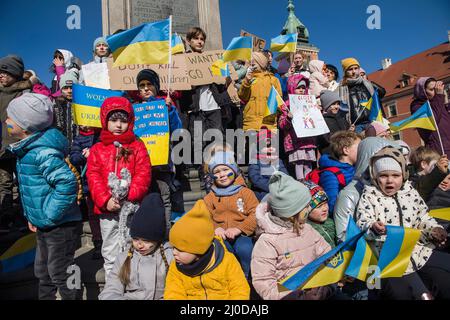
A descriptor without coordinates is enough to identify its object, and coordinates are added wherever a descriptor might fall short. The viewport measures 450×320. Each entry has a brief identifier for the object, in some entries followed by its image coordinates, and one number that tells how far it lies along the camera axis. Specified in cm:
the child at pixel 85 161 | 376
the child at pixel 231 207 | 306
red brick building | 4022
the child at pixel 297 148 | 486
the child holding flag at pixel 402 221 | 252
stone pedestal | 690
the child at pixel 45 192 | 278
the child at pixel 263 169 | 415
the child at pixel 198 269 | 233
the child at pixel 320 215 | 302
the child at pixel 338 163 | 353
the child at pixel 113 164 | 292
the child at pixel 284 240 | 247
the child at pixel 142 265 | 247
